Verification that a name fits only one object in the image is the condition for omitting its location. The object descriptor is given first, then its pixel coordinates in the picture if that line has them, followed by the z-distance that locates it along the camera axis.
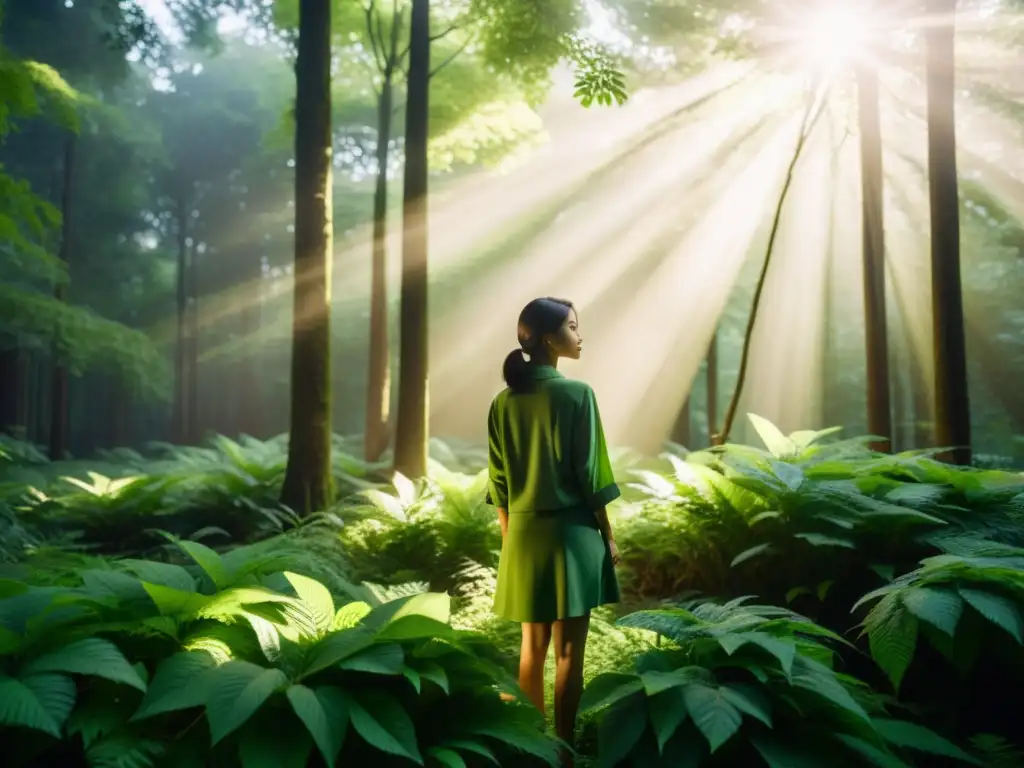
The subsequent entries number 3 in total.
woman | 3.66
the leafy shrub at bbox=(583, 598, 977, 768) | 2.97
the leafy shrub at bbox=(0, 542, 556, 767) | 2.82
